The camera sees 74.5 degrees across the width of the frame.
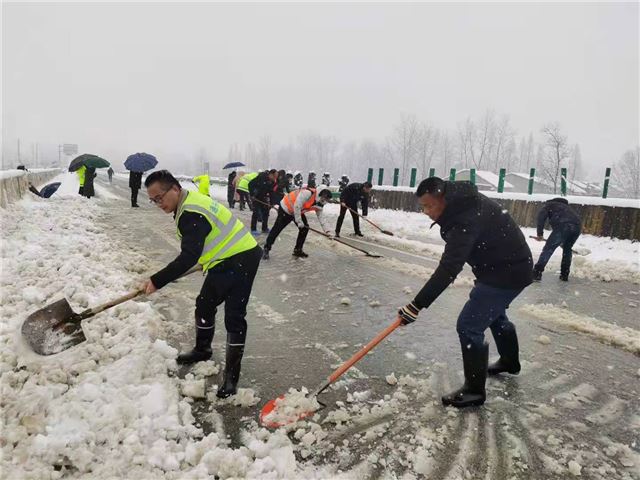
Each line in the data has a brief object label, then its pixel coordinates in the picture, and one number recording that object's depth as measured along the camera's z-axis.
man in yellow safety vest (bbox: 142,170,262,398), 3.12
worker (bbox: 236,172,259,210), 13.59
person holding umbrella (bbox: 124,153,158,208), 15.45
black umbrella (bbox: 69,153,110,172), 16.87
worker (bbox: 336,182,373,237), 11.84
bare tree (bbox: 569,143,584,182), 81.21
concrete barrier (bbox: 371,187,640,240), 11.16
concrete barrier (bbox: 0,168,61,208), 10.30
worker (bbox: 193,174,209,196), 11.12
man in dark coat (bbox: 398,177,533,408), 3.07
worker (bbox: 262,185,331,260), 8.23
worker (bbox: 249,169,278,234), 11.59
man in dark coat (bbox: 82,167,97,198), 18.25
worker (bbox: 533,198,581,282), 7.35
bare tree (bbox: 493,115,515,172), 68.31
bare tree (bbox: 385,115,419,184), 64.12
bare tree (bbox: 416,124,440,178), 65.61
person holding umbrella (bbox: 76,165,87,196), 18.01
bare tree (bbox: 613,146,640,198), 55.69
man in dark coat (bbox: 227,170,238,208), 19.60
